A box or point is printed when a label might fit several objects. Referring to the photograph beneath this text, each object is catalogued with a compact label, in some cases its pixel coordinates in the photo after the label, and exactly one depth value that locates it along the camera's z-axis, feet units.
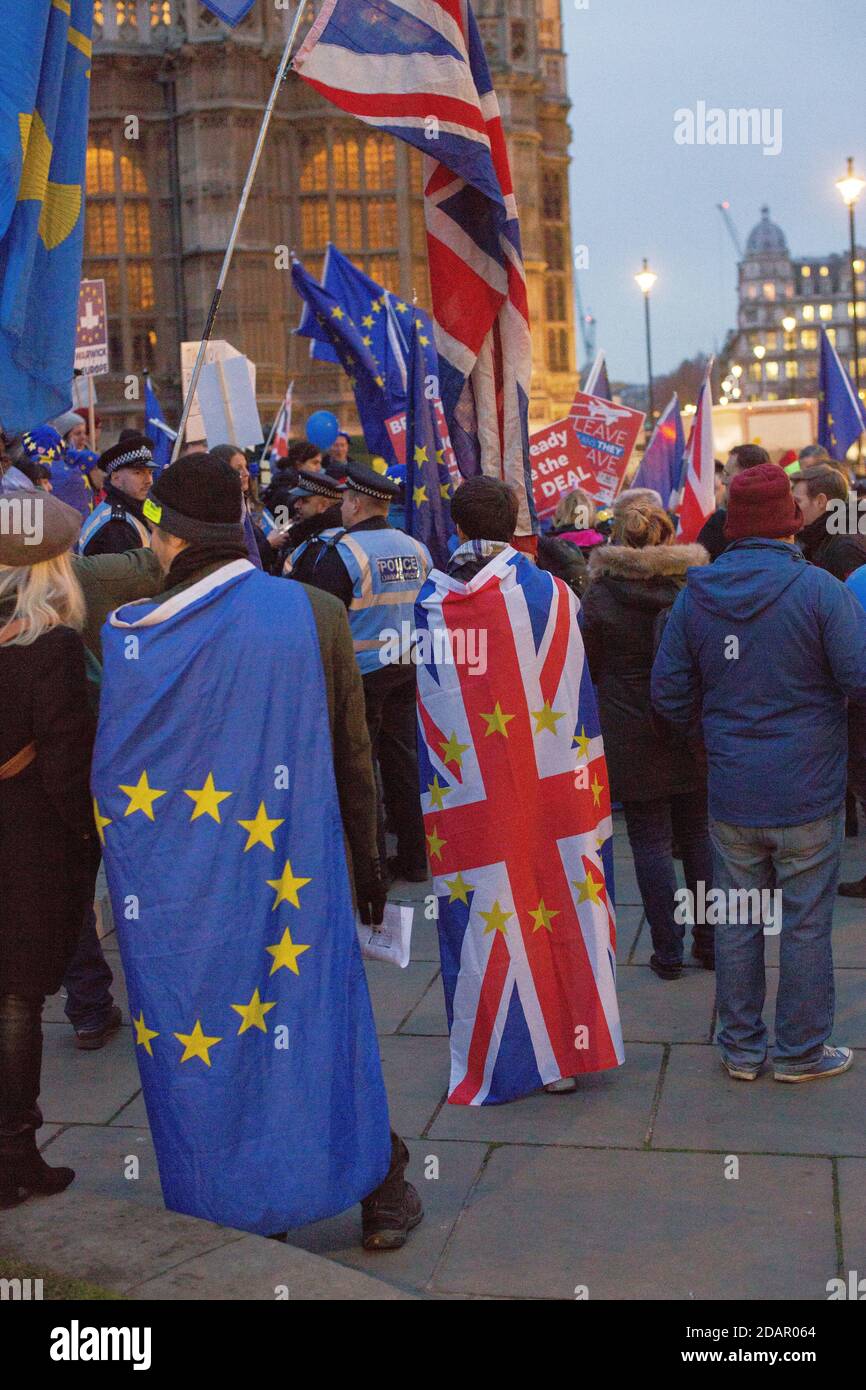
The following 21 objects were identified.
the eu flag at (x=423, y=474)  25.04
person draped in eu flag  12.19
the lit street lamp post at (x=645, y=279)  122.31
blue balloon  50.88
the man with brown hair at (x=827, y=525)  23.39
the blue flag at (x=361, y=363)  38.32
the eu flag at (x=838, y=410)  45.62
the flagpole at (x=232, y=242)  17.77
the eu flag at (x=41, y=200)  15.34
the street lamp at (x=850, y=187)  91.76
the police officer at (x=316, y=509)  24.08
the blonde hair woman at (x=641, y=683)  19.21
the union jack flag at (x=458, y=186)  18.88
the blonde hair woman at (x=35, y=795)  12.78
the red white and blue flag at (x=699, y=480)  38.14
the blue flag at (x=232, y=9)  19.39
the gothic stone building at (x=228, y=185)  119.34
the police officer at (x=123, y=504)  21.48
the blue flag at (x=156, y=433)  39.88
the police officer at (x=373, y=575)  23.40
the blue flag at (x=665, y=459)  48.39
